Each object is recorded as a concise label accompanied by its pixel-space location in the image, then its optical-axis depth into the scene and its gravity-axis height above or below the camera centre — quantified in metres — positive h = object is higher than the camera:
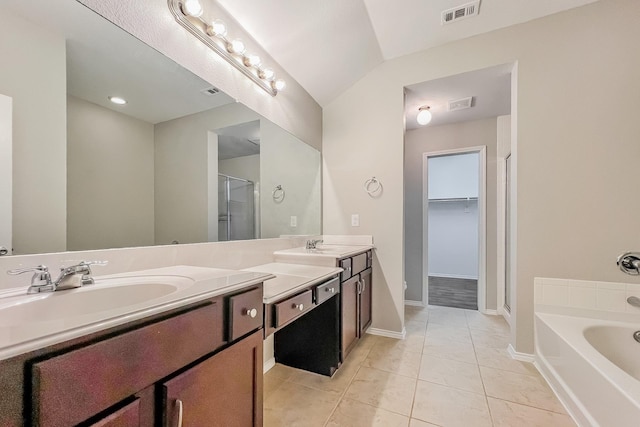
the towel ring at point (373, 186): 2.51 +0.27
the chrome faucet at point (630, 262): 1.74 -0.34
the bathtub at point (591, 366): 1.09 -0.80
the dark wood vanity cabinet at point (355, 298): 1.84 -0.67
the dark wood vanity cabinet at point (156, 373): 0.48 -0.38
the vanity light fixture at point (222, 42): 1.27 +0.98
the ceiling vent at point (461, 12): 1.89 +1.50
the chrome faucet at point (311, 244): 2.25 -0.26
